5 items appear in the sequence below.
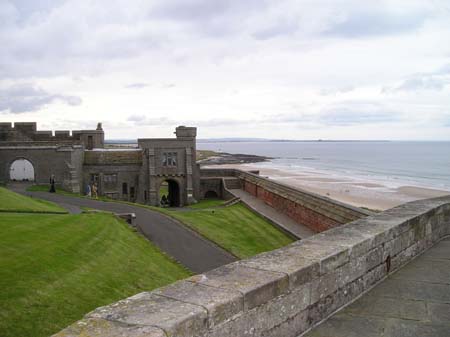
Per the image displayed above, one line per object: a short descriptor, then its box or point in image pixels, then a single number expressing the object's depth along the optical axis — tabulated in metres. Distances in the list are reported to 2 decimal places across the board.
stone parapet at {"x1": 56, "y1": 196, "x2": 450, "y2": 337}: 3.23
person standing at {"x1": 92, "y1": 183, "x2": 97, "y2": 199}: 40.16
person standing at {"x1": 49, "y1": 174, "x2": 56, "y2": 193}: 36.39
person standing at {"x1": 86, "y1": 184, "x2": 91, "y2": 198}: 39.73
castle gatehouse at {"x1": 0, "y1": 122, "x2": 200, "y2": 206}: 42.69
